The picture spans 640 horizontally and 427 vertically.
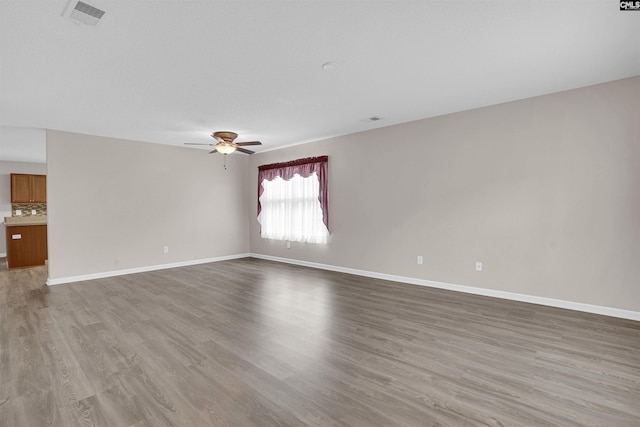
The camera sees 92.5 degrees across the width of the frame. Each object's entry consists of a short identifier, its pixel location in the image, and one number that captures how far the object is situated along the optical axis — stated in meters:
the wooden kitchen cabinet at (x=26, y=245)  6.32
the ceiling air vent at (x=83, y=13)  1.93
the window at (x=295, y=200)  5.87
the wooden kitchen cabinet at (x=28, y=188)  7.51
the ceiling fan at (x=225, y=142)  4.83
